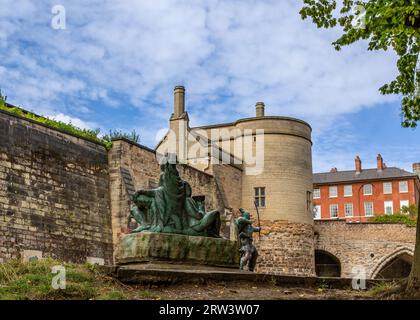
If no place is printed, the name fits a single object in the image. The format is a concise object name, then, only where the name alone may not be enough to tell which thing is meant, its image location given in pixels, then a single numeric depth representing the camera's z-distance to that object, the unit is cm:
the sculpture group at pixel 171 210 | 995
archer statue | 1727
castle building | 3244
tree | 943
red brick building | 6088
